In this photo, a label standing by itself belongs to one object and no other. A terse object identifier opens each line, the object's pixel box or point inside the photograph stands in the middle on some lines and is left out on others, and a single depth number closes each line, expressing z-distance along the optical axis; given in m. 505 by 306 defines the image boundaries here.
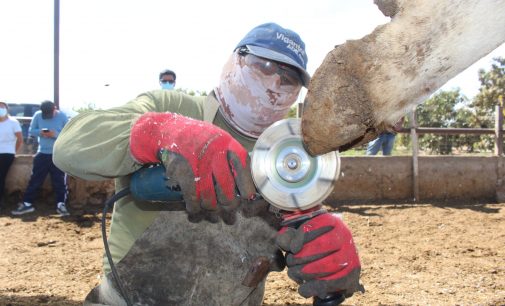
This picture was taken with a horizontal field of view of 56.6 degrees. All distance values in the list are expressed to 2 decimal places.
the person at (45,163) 6.83
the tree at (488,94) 28.64
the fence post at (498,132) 8.53
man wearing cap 1.45
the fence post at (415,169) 7.90
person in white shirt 6.96
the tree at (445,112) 29.57
